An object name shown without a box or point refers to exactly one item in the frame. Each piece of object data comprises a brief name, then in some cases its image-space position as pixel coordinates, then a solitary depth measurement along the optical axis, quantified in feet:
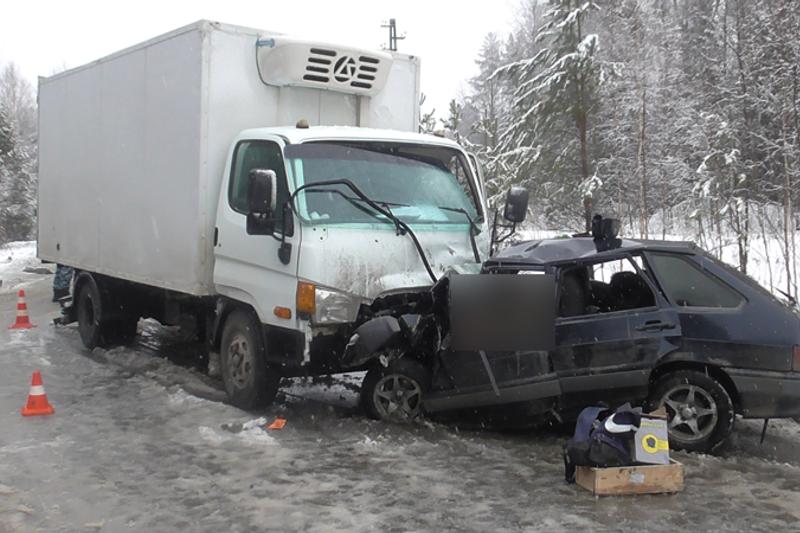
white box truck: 20.74
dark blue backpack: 15.84
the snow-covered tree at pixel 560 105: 63.98
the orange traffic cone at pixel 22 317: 41.42
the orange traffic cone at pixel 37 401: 23.31
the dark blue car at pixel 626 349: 18.07
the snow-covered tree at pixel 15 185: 120.88
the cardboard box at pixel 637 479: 15.64
